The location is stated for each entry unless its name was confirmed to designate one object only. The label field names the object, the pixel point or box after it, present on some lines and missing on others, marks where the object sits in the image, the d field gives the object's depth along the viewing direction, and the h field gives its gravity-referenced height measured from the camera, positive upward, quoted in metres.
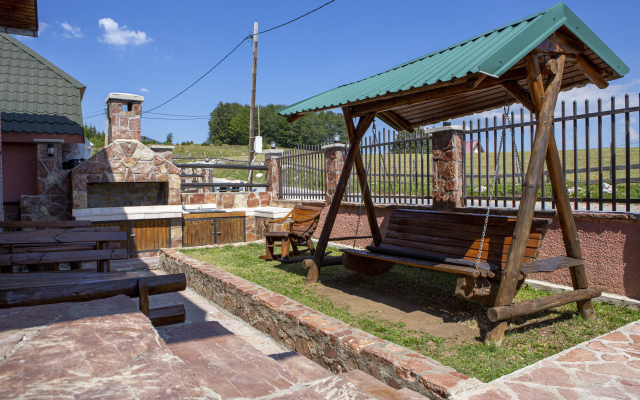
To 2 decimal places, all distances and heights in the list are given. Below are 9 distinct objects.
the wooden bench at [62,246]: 3.74 -0.59
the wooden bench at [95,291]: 1.98 -0.52
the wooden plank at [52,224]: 5.40 -0.44
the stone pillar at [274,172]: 11.04 +0.42
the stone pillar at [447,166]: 6.11 +0.30
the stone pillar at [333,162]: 8.48 +0.51
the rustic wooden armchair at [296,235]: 7.16 -0.79
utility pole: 19.09 +5.43
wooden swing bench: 3.66 -0.68
